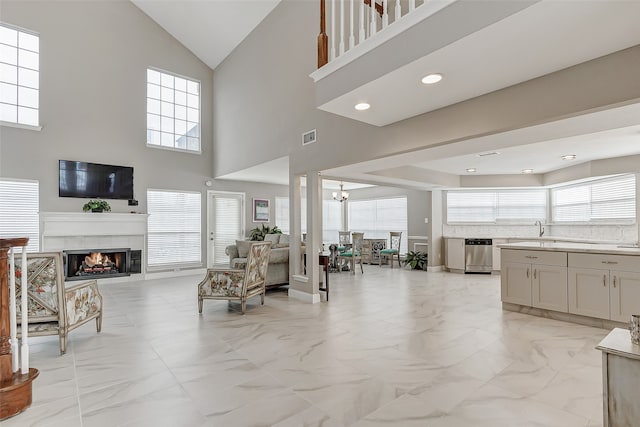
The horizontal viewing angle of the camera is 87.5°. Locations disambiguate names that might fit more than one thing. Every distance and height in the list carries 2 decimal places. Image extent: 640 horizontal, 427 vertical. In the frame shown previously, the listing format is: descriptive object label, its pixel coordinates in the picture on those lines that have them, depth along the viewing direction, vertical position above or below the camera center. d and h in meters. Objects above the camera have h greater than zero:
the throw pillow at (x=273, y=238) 8.27 -0.45
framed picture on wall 9.55 +0.29
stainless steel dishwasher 8.02 -0.89
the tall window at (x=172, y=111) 7.93 +2.71
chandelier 9.46 +0.73
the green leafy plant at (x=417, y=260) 8.90 -1.10
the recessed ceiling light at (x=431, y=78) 2.73 +1.17
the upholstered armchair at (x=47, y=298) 3.06 -0.72
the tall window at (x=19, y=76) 6.21 +2.78
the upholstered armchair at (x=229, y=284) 4.58 -0.88
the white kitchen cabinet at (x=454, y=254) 8.26 -0.87
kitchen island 3.68 -0.78
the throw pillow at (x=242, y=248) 6.47 -0.54
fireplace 6.66 -0.88
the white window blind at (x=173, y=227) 7.79 -0.16
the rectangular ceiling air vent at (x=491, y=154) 5.49 +1.10
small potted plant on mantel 6.76 +0.31
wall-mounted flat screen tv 6.61 +0.85
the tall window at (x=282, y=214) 10.12 +0.19
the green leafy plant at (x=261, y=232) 8.95 -0.32
